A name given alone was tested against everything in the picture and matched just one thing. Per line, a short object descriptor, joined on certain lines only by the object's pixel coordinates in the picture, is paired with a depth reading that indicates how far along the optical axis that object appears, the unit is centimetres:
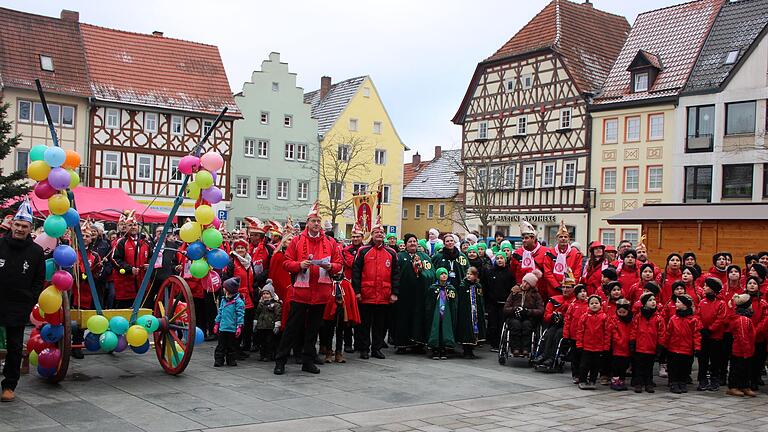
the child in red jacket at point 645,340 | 1005
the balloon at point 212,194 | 958
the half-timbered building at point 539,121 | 3884
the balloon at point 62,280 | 831
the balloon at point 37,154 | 851
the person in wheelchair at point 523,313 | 1149
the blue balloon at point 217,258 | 944
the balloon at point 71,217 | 864
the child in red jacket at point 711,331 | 1028
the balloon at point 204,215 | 936
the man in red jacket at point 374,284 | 1173
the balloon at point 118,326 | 895
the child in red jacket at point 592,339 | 1009
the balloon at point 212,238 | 938
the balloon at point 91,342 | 895
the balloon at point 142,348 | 917
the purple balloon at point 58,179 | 839
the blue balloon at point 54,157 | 838
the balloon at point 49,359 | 848
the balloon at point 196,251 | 946
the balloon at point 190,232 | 941
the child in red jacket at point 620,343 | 1009
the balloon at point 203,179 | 941
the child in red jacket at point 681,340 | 1007
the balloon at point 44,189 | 846
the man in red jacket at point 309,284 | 1005
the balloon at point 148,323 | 912
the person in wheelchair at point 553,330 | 1112
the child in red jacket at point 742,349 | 1000
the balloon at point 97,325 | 884
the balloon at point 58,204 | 845
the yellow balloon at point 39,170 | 834
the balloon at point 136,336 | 896
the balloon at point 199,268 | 941
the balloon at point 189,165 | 939
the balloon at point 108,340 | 884
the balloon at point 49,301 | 832
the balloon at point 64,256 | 836
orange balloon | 875
